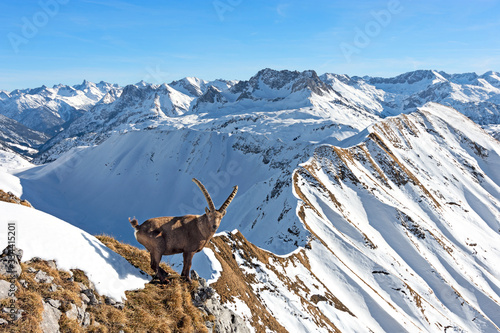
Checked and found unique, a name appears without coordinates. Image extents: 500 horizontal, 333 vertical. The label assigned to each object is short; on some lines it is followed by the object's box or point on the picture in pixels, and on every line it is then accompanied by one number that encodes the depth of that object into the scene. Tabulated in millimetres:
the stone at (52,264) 10098
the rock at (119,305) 10377
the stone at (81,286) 10020
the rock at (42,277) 9118
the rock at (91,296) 9867
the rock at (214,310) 12773
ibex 12609
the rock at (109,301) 10375
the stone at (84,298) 9691
